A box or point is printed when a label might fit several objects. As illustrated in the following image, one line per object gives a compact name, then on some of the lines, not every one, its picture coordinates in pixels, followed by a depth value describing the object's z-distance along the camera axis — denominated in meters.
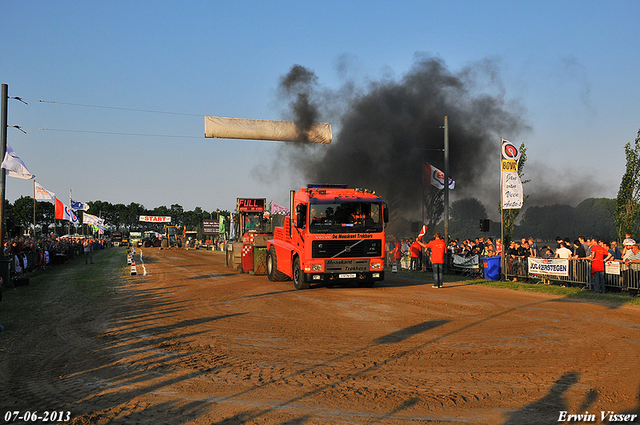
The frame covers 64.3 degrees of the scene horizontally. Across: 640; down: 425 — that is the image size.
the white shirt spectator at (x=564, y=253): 17.84
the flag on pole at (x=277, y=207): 46.55
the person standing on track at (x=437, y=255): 17.41
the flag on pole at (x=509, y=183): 20.00
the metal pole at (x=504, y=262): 20.45
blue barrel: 20.64
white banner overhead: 21.69
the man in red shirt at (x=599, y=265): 15.41
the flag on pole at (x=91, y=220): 52.23
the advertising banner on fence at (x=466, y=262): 21.95
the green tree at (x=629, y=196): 23.66
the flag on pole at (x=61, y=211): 37.00
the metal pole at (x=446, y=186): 24.88
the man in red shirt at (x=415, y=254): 26.28
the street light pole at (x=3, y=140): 17.92
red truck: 16.14
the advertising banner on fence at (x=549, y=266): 17.34
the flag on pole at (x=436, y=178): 26.77
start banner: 108.29
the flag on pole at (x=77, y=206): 48.82
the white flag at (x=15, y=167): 17.73
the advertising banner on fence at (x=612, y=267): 15.37
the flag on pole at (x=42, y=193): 29.31
